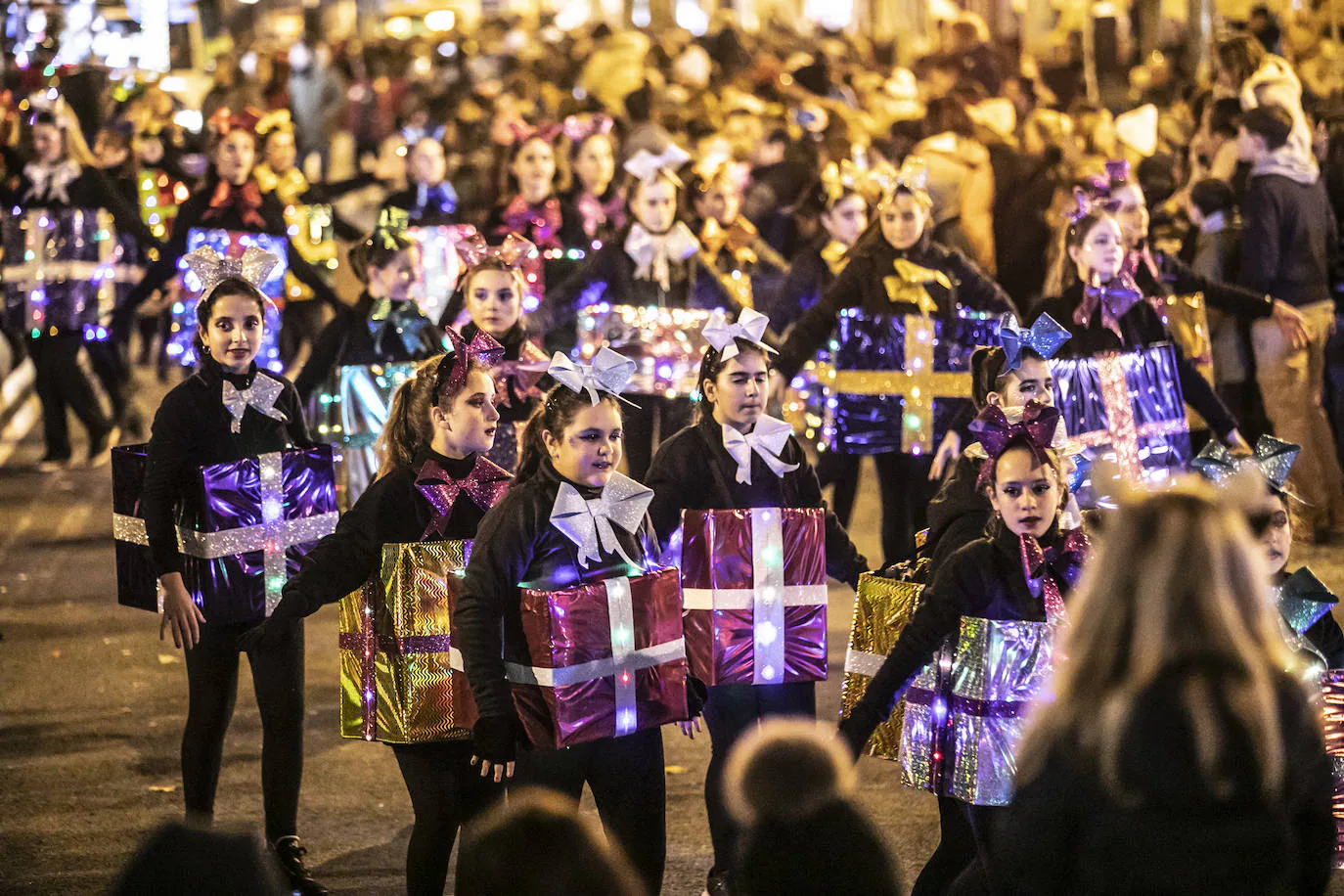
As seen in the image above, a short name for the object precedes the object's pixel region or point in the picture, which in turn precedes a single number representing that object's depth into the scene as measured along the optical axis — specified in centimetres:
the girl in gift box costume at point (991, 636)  905
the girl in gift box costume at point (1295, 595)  926
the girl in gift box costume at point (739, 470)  1105
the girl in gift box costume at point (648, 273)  1811
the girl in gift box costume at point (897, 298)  1653
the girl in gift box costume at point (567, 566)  919
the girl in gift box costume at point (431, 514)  1010
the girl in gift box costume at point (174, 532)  1109
